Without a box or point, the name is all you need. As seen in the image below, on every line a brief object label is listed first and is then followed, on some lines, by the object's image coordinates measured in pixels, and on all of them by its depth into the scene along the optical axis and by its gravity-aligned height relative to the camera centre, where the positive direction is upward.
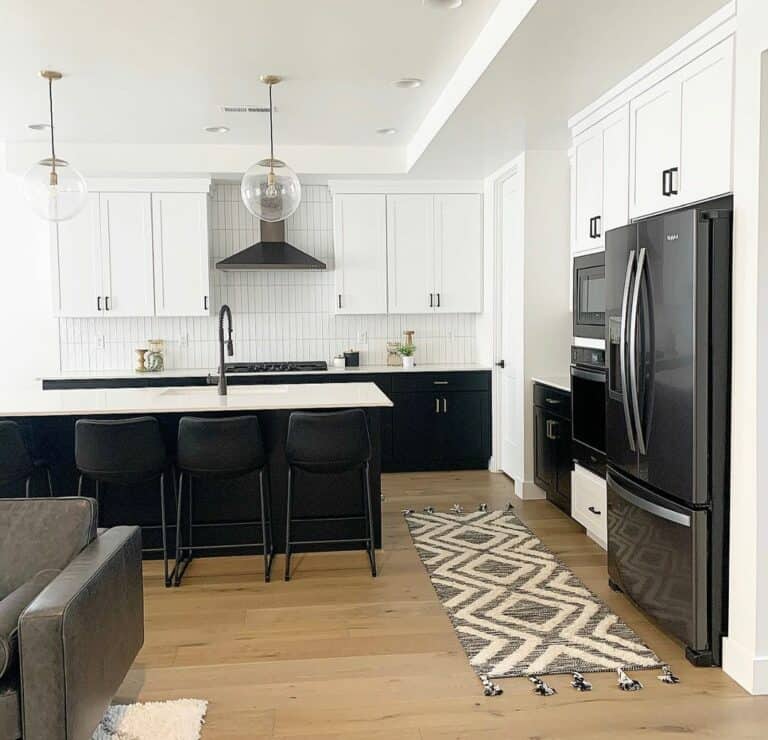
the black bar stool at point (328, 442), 4.06 -0.59
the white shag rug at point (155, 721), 2.60 -1.33
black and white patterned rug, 3.12 -1.30
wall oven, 4.39 -0.46
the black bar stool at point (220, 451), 4.05 -0.62
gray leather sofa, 2.17 -0.85
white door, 5.86 -0.03
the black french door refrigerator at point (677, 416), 2.90 -0.35
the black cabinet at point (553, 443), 5.07 -0.79
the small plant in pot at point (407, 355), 6.94 -0.23
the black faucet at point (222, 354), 4.57 -0.14
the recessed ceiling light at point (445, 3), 3.38 +1.40
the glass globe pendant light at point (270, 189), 4.10 +0.74
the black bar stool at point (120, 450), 3.95 -0.60
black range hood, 6.52 +0.61
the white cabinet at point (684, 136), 3.09 +0.83
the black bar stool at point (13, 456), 3.92 -0.62
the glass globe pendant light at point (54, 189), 3.87 +0.70
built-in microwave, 4.55 +0.19
